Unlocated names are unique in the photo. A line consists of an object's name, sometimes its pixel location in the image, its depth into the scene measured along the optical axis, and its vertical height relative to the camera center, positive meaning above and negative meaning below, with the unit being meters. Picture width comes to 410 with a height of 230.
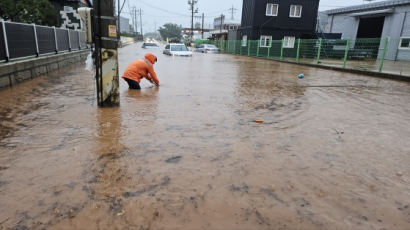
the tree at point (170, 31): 121.19 +4.92
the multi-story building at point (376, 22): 18.94 +2.27
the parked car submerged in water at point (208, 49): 33.62 -0.62
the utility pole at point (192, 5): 61.52 +8.21
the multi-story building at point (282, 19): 27.64 +2.71
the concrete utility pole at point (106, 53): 4.88 -0.24
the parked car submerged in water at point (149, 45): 35.01 -0.51
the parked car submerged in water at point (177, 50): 23.44 -0.69
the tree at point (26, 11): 15.31 +1.39
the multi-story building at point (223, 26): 46.42 +4.07
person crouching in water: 7.29 -0.76
